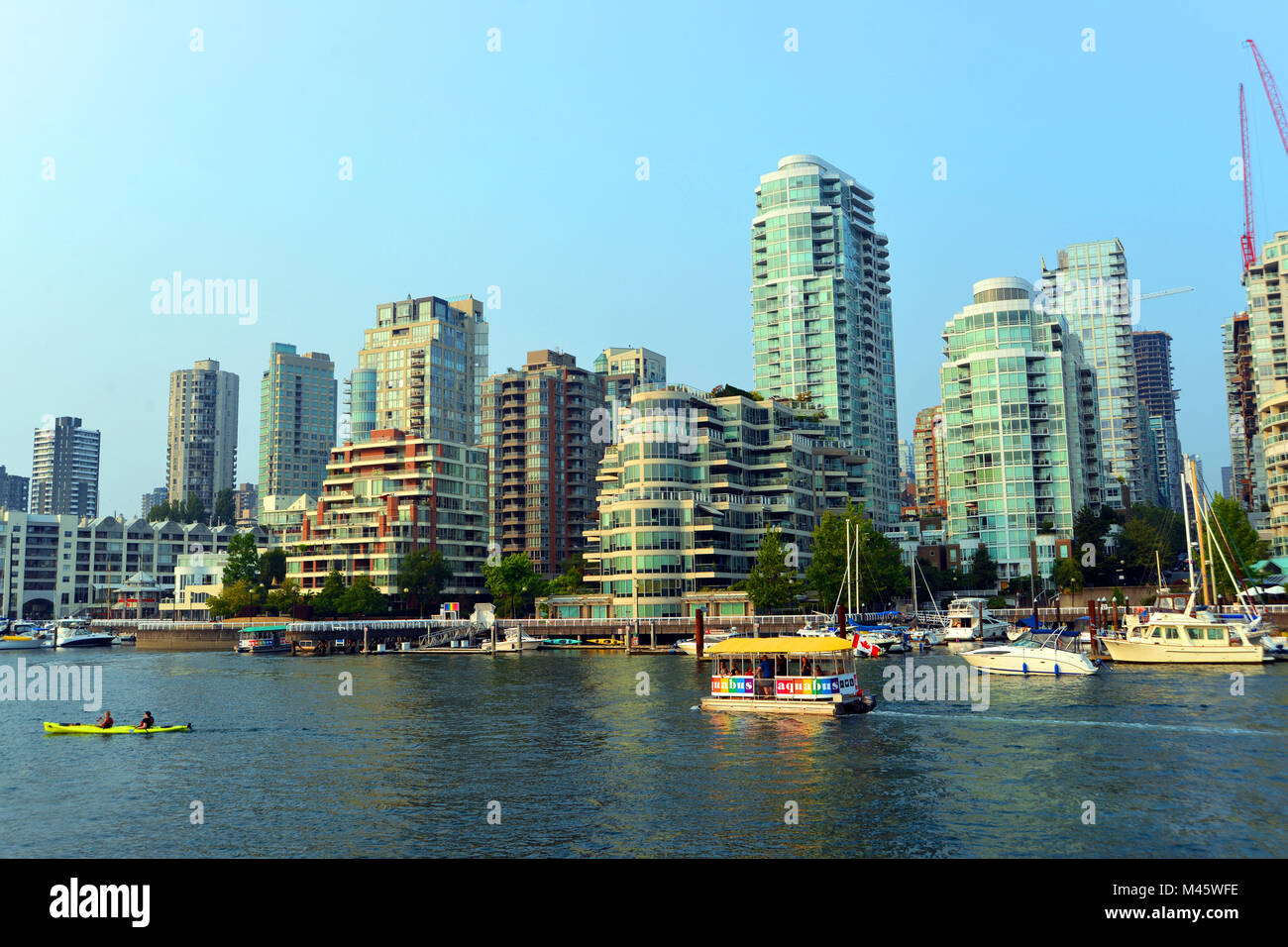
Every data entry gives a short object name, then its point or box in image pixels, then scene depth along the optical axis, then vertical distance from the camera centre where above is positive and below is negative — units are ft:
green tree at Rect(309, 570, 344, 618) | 611.47 -4.78
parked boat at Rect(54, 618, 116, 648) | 645.10 -29.43
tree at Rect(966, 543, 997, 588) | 590.14 +4.01
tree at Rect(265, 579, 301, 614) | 622.54 -5.71
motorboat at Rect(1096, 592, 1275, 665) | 315.78 -20.96
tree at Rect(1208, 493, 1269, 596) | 442.91 +17.81
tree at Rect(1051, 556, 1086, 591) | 533.55 +1.80
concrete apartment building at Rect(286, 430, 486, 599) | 642.22 +27.70
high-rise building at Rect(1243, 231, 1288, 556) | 551.59 +64.43
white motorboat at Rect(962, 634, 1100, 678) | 298.56 -24.74
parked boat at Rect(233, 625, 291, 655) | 560.61 -28.18
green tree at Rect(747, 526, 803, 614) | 458.50 +0.48
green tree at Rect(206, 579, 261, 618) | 640.99 -7.31
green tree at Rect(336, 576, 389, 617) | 598.34 -6.92
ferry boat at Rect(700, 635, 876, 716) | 221.66 -21.56
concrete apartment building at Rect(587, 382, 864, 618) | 503.20 +45.87
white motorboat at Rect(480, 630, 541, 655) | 501.15 -28.62
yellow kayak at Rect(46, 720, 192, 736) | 224.94 -30.46
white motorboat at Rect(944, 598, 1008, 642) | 431.02 -20.23
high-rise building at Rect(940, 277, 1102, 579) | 604.90 +91.26
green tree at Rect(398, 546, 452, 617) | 618.44 +7.55
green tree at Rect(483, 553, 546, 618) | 595.88 +2.23
